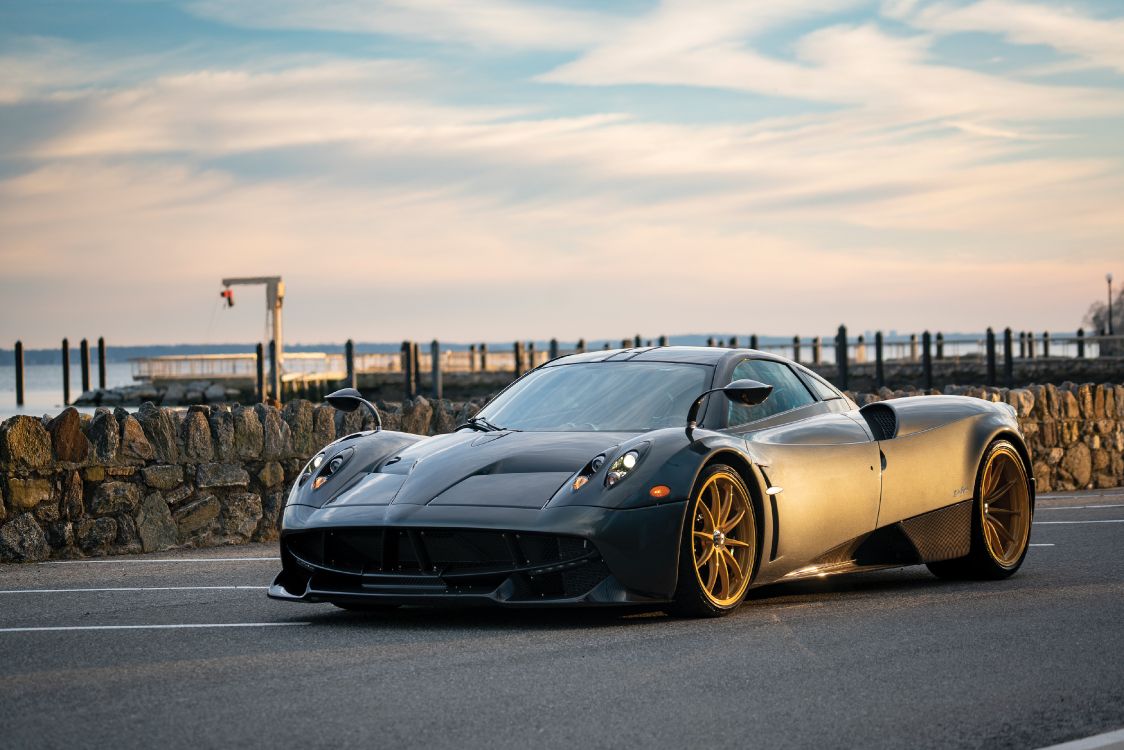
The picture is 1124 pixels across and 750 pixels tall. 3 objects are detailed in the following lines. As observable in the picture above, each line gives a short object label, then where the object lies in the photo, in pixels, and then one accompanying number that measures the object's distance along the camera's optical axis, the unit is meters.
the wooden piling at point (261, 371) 59.38
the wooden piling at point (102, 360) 67.94
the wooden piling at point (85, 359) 67.75
